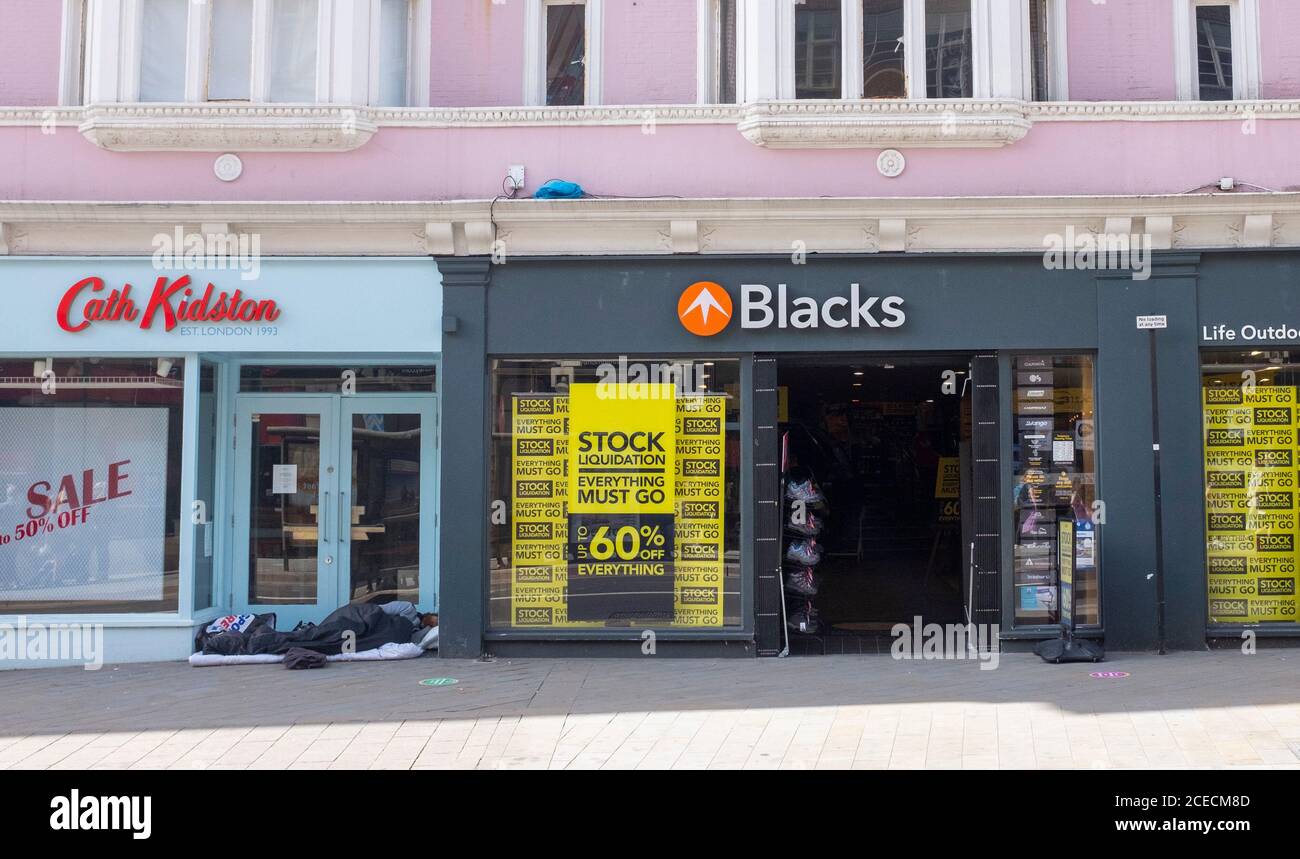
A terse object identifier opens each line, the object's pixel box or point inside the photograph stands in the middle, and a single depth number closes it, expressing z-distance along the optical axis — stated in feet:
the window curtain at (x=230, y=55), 33.86
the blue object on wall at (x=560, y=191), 32.58
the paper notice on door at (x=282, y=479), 35.86
